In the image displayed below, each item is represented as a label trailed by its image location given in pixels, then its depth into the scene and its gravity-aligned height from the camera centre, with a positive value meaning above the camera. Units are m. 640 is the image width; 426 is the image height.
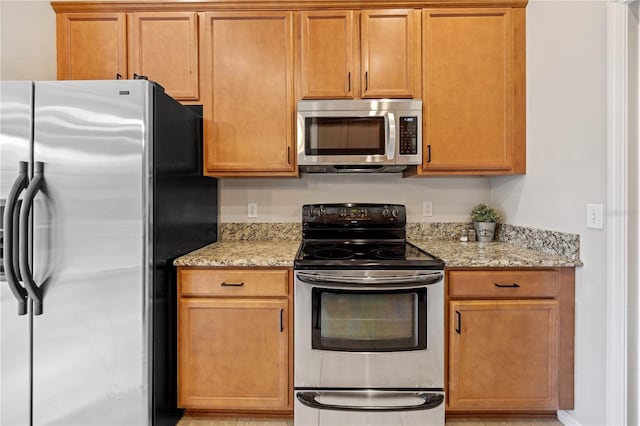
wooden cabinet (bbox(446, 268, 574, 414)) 1.86 -0.66
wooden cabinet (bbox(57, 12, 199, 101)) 2.22 +1.00
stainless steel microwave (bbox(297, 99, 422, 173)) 2.18 +0.48
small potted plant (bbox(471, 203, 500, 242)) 2.46 -0.07
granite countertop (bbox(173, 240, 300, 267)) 1.90 -0.24
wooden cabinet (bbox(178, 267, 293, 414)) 1.91 -0.70
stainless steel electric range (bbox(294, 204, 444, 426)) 1.82 -0.66
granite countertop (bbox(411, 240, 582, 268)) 1.84 -0.24
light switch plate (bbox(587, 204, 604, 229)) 1.66 -0.02
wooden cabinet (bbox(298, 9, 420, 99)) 2.22 +0.96
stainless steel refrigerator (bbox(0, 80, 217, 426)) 1.63 -0.20
